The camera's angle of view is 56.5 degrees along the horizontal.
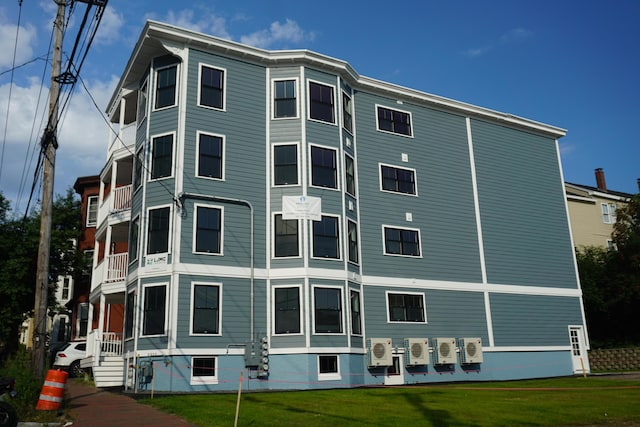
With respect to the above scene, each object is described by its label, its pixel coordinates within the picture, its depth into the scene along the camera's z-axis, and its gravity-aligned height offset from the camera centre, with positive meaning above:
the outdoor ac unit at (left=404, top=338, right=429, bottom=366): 25.80 +0.34
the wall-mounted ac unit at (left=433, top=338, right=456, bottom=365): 26.61 +0.34
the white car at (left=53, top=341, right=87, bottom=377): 28.39 +0.67
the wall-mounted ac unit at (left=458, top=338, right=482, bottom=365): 27.27 +0.34
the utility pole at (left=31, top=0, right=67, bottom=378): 16.08 +4.78
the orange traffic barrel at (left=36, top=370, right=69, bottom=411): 13.95 -0.44
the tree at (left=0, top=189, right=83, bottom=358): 33.00 +6.54
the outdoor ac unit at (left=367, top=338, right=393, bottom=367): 24.73 +0.36
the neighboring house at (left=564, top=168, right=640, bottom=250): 42.97 +9.99
